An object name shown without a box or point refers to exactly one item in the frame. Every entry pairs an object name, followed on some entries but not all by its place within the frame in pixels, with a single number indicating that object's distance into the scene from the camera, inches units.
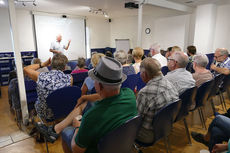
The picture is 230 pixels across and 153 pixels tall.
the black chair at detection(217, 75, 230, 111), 119.7
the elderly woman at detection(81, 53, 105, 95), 86.1
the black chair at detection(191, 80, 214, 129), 89.3
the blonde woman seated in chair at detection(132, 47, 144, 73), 131.4
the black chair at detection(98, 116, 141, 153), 40.3
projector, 192.5
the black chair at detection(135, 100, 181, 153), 59.1
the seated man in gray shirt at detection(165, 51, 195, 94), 83.4
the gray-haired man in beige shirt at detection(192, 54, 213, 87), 96.6
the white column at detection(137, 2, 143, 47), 189.0
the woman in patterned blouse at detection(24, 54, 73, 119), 79.8
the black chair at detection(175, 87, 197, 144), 74.4
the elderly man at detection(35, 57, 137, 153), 40.3
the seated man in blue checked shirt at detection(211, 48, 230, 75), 129.0
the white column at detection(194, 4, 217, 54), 234.2
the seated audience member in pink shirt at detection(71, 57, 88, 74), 118.3
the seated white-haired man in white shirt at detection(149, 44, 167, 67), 157.6
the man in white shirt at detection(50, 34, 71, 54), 223.8
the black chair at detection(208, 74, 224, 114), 101.5
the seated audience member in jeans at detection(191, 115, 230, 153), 66.9
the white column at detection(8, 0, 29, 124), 94.2
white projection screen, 270.8
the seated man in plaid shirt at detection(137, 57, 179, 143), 62.7
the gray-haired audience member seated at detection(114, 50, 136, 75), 115.1
